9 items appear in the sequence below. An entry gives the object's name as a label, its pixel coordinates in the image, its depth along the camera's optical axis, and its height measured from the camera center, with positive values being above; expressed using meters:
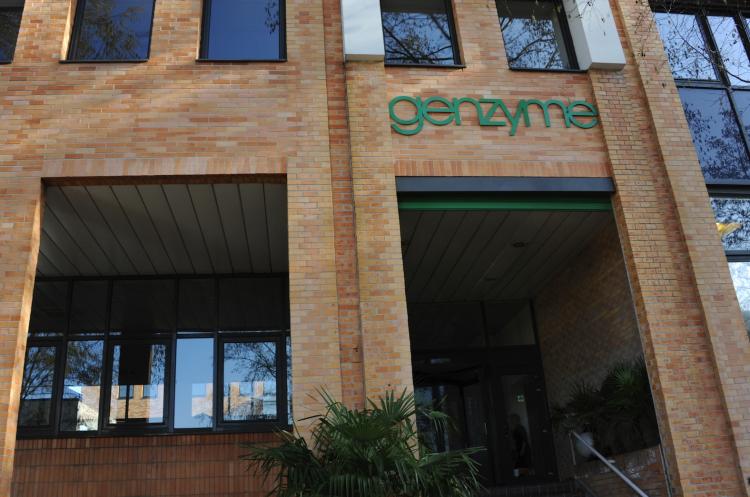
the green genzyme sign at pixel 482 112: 8.36 +4.27
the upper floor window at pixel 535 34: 9.37 +5.79
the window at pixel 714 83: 9.85 +5.34
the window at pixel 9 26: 8.85 +5.97
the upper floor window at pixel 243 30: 8.82 +5.73
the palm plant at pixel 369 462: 5.86 +0.23
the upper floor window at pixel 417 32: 9.19 +5.80
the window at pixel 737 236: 9.05 +2.86
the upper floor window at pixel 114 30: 8.74 +5.80
